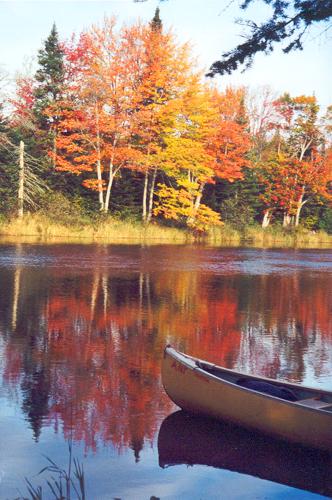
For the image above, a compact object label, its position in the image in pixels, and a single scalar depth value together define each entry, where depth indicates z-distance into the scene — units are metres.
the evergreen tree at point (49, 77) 44.50
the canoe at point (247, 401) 6.41
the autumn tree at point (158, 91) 41.09
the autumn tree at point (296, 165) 51.94
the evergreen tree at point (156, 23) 42.28
